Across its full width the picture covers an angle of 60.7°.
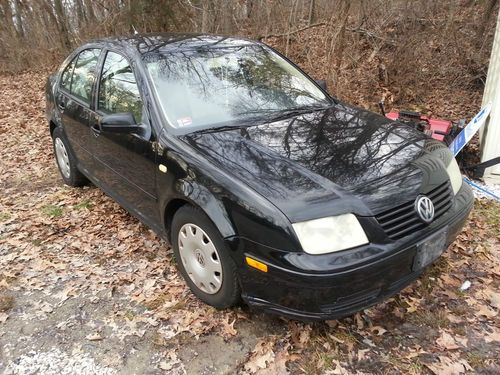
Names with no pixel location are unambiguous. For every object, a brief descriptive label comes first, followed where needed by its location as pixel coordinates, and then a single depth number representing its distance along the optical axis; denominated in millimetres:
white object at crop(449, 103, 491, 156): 4750
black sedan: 2291
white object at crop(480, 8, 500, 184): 4910
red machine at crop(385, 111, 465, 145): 4846
